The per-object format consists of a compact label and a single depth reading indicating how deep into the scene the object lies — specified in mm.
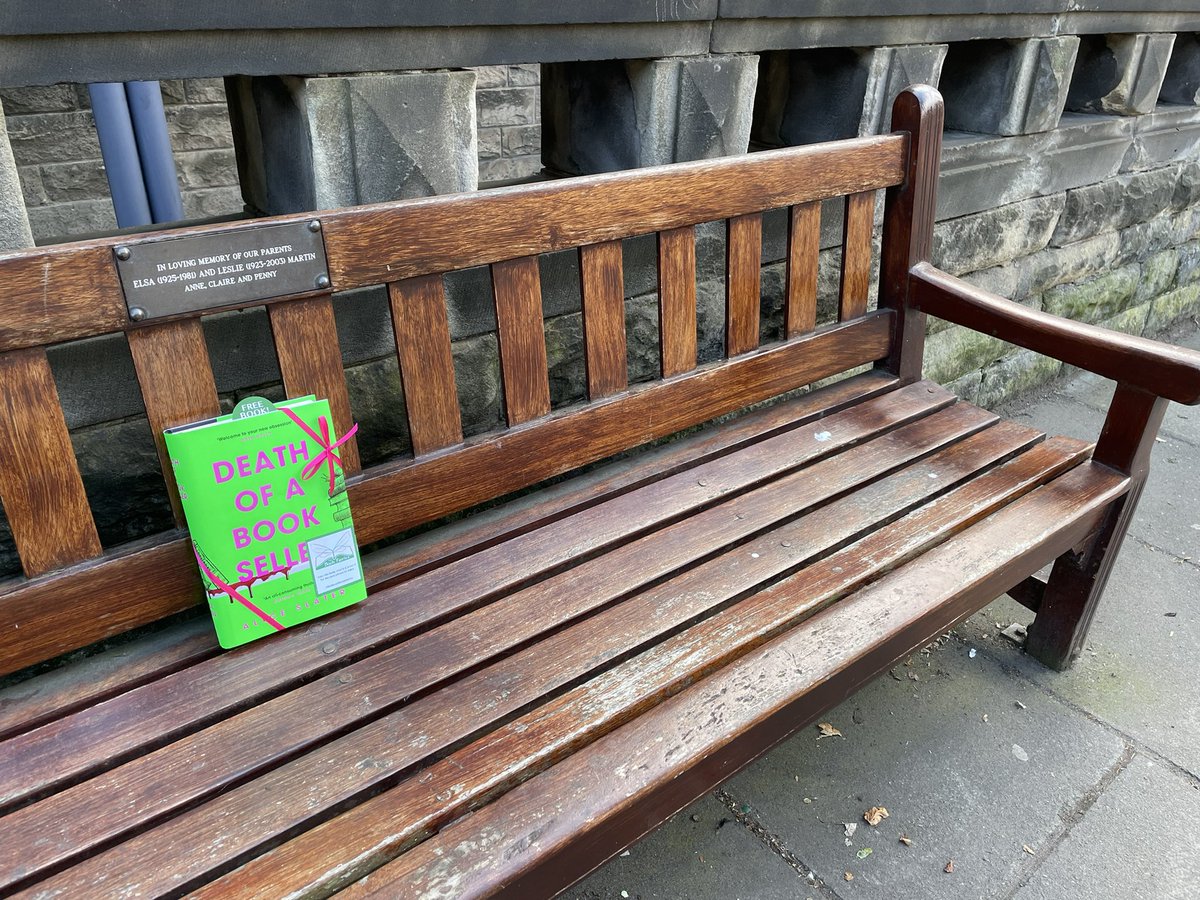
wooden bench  1138
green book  1296
